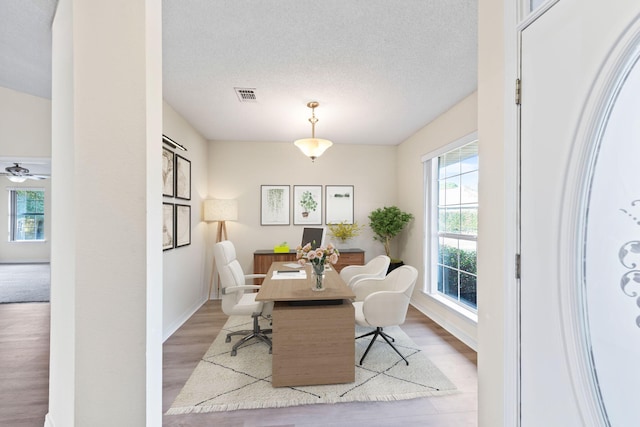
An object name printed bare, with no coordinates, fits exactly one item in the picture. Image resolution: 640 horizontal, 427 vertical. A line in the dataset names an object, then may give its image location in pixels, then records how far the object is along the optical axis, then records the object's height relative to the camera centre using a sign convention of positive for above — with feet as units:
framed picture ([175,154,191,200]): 11.80 +1.52
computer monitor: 12.99 -1.01
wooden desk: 7.40 -3.29
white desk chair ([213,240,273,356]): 9.37 -2.95
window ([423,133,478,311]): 10.82 -0.31
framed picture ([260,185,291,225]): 16.30 +0.43
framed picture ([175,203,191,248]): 11.72 -0.49
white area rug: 6.93 -4.46
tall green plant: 14.79 -0.47
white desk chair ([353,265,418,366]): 8.34 -2.73
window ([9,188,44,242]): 25.68 -0.16
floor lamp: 14.78 +0.18
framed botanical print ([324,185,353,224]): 16.67 +0.51
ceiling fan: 14.07 +2.50
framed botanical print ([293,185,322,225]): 16.51 +0.53
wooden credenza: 14.83 -2.32
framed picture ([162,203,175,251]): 10.62 -0.51
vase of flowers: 8.16 -1.31
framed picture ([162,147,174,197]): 10.55 +1.52
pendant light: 10.64 +2.56
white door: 2.49 +0.00
